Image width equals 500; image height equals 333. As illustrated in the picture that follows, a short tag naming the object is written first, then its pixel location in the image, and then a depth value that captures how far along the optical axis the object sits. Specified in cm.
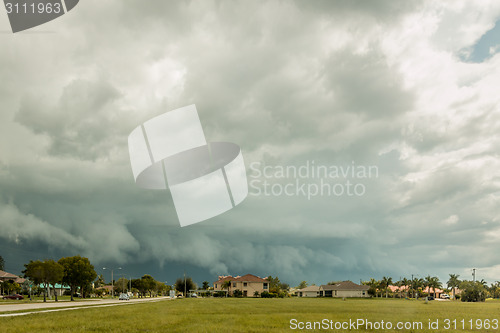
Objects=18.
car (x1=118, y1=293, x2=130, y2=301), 10262
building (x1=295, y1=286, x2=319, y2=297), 17642
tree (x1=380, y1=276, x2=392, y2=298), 19565
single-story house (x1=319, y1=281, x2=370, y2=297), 16062
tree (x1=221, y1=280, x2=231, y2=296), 15638
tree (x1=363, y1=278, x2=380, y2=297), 17275
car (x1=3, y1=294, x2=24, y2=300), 10212
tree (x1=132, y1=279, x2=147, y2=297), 17775
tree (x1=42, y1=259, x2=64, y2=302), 8362
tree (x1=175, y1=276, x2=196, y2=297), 18578
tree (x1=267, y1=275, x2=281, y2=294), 17255
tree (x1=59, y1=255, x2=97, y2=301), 9438
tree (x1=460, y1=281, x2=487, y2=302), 12988
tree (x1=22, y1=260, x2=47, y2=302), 8256
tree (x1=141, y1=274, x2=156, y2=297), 17789
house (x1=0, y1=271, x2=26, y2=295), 14225
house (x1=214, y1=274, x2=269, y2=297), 14916
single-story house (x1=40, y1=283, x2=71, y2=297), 16428
